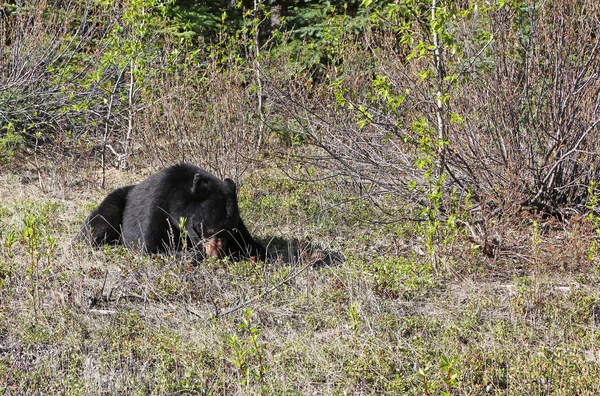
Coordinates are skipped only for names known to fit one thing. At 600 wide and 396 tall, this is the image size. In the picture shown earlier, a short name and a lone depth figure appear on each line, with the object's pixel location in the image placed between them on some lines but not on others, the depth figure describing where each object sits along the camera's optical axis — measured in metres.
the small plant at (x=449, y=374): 7.53
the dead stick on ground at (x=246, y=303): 11.43
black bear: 13.92
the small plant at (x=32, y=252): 11.07
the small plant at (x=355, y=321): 10.23
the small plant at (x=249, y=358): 8.84
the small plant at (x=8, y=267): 11.23
